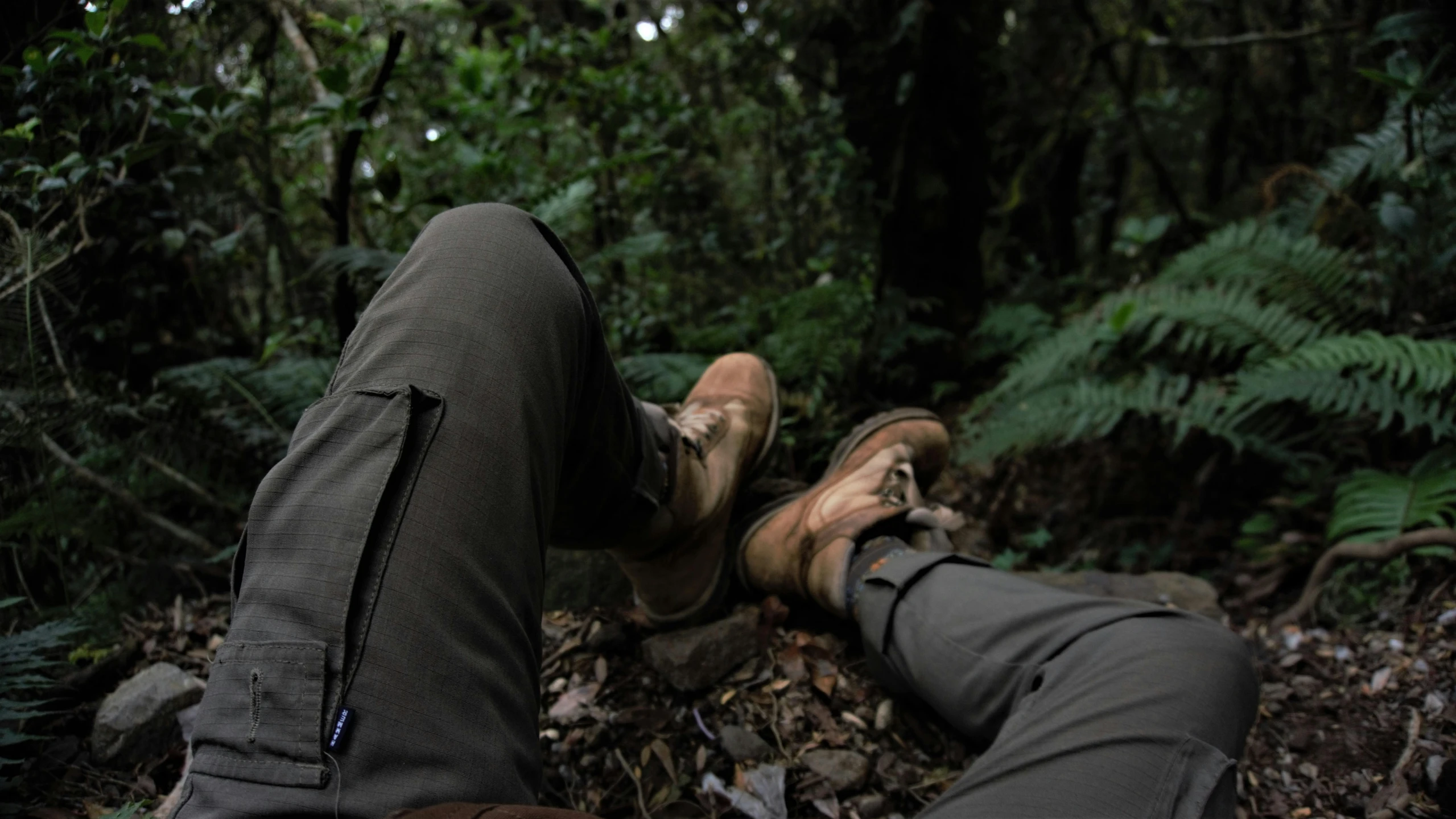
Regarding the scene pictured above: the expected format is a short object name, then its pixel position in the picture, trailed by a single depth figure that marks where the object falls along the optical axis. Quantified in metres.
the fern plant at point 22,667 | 1.32
